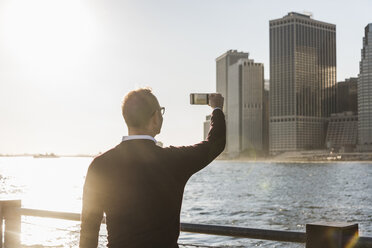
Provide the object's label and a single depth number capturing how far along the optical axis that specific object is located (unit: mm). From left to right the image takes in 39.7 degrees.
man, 3010
